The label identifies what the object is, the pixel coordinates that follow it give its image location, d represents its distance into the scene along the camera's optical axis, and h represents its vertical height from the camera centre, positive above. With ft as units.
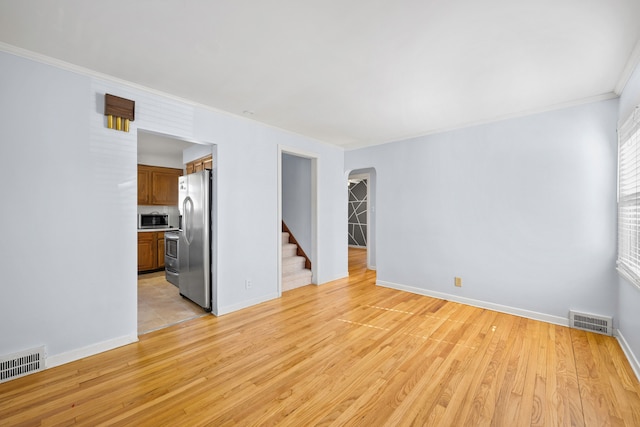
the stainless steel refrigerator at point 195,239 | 11.28 -1.12
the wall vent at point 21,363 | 6.70 -3.74
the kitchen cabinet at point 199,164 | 13.26 +2.48
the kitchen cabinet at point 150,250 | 18.54 -2.57
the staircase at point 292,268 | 14.80 -3.22
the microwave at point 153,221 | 20.59 -0.62
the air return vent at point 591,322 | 9.28 -3.81
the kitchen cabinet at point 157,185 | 19.74 +2.00
